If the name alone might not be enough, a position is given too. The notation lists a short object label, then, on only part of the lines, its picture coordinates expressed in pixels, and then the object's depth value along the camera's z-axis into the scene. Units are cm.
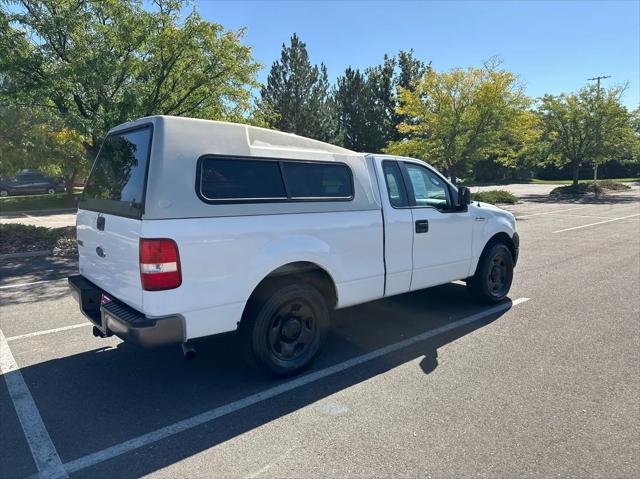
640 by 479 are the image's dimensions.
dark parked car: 2873
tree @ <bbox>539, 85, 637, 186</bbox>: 2708
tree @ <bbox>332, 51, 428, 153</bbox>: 3200
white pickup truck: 314
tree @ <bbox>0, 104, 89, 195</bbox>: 920
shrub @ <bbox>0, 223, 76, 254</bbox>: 972
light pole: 2712
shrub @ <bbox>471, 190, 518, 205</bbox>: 2378
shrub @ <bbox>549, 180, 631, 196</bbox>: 2941
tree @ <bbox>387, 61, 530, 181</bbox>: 2008
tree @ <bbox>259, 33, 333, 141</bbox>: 2858
